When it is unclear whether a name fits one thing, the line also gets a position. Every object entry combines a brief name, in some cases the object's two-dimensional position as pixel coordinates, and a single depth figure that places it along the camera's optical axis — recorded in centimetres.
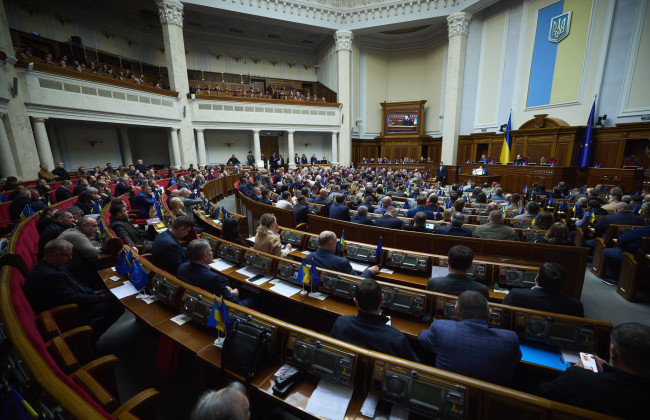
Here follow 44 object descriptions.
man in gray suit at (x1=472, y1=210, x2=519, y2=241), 408
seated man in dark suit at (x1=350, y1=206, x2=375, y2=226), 500
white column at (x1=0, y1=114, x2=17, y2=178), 801
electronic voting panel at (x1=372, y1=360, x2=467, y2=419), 149
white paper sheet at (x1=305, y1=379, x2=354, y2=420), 161
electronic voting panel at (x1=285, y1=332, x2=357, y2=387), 173
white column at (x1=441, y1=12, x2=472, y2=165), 1477
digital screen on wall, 1812
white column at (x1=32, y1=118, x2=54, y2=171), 914
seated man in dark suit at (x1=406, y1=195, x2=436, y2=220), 569
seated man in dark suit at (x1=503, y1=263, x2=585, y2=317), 220
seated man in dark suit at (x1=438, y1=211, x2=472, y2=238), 428
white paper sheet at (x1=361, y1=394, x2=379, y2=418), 160
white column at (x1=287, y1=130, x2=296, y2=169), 1695
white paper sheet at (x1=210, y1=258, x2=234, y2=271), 365
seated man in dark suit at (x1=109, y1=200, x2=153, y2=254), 432
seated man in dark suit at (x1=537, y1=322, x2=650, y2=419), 132
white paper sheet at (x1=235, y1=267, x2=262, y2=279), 343
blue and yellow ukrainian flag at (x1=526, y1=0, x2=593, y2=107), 1060
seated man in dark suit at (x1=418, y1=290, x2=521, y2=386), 167
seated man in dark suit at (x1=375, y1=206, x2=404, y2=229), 481
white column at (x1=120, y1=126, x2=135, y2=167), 1401
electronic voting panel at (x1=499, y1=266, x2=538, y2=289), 292
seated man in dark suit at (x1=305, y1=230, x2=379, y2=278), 313
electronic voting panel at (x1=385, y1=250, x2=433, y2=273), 340
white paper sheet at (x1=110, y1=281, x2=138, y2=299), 299
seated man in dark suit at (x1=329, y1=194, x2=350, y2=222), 564
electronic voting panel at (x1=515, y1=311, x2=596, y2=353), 199
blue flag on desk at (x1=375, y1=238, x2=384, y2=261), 362
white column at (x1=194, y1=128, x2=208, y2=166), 1470
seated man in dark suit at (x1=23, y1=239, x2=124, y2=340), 260
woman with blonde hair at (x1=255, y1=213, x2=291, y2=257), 374
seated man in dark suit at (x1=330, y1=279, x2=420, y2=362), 181
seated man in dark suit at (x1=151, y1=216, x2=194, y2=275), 330
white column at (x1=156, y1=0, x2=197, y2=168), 1309
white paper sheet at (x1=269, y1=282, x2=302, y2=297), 299
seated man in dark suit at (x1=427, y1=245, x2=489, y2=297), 248
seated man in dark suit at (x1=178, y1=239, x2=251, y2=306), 266
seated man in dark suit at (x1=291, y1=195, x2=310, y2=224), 613
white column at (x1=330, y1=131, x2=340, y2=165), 1828
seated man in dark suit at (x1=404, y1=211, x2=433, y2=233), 438
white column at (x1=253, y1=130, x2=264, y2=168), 1598
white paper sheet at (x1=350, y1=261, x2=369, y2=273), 348
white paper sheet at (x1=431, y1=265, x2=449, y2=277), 314
